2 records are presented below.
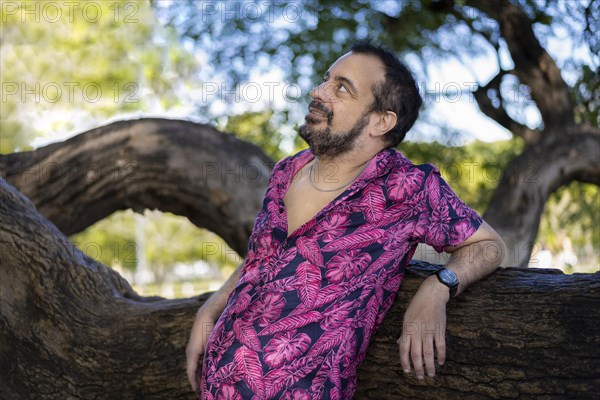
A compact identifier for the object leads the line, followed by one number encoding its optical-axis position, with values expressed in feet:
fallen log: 8.37
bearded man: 8.35
